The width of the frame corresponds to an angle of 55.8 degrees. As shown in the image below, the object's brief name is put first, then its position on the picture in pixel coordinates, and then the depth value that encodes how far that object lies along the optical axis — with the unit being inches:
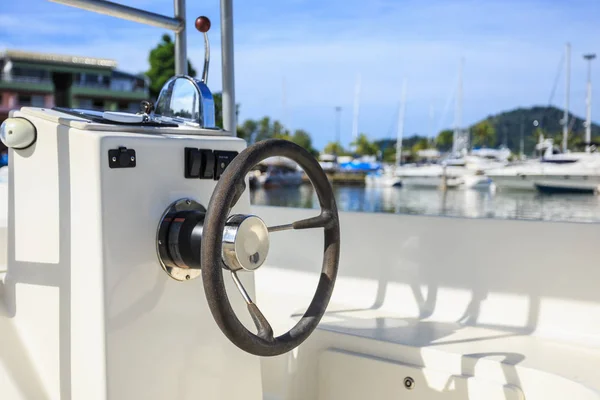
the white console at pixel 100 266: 30.6
